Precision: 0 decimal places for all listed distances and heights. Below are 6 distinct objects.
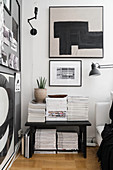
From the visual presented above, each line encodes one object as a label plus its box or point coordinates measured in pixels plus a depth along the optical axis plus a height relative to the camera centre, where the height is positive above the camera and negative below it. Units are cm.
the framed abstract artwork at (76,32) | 289 +87
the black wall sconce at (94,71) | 263 +20
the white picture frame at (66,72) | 290 +20
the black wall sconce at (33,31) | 269 +82
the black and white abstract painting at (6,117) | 191 -39
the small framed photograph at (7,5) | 207 +96
